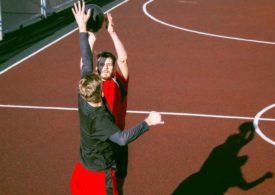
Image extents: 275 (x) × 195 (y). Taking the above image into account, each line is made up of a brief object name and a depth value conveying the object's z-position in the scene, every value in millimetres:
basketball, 6973
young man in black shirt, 4980
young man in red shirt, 5930
